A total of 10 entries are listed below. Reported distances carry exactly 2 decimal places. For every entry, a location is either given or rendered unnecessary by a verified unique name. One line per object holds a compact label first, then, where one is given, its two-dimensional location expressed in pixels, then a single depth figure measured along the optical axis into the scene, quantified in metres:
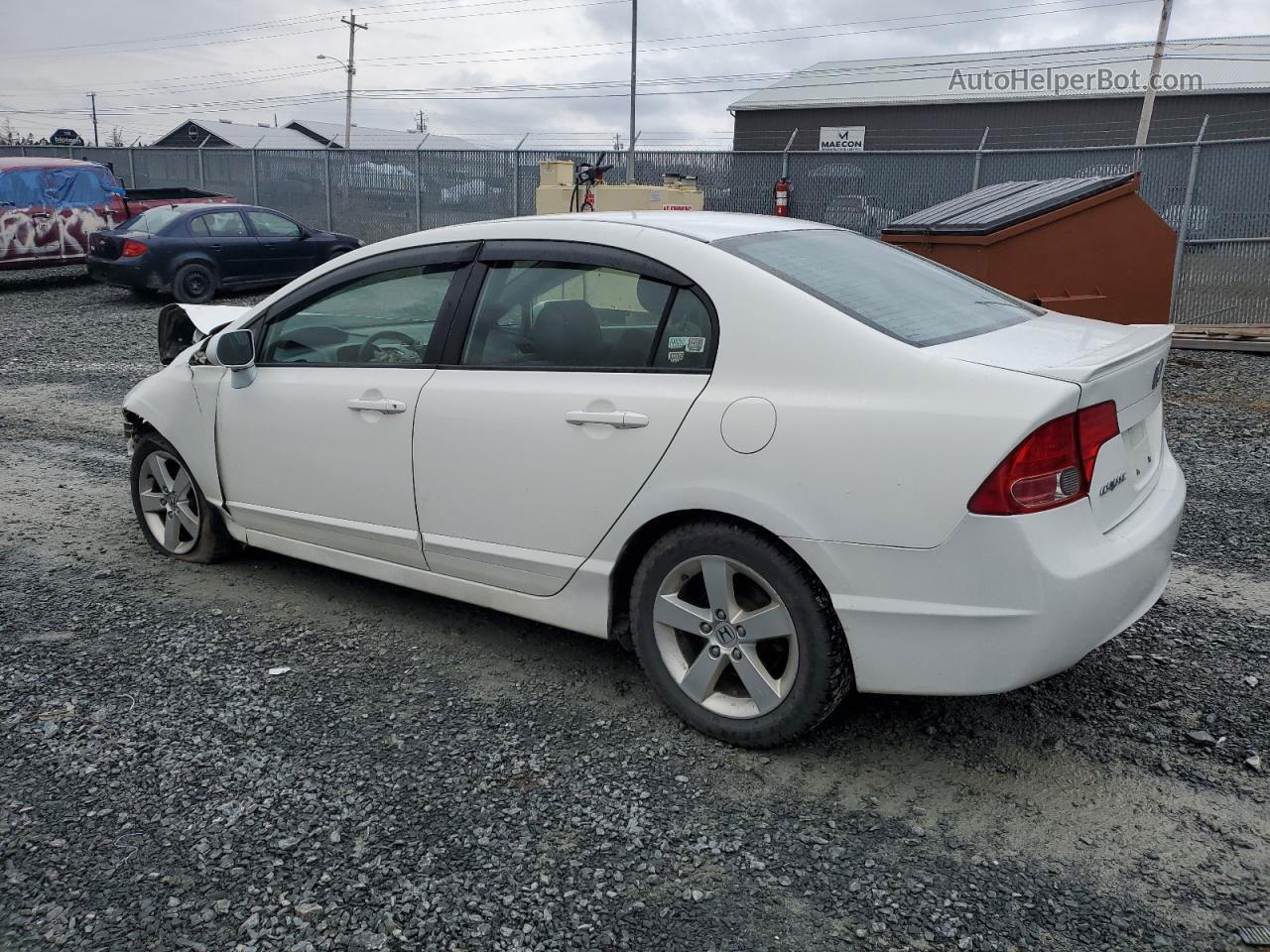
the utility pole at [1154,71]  28.68
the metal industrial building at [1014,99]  35.28
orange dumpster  8.18
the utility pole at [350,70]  51.97
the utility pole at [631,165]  20.87
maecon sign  40.28
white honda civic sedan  2.75
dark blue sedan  15.34
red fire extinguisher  19.08
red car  16.64
